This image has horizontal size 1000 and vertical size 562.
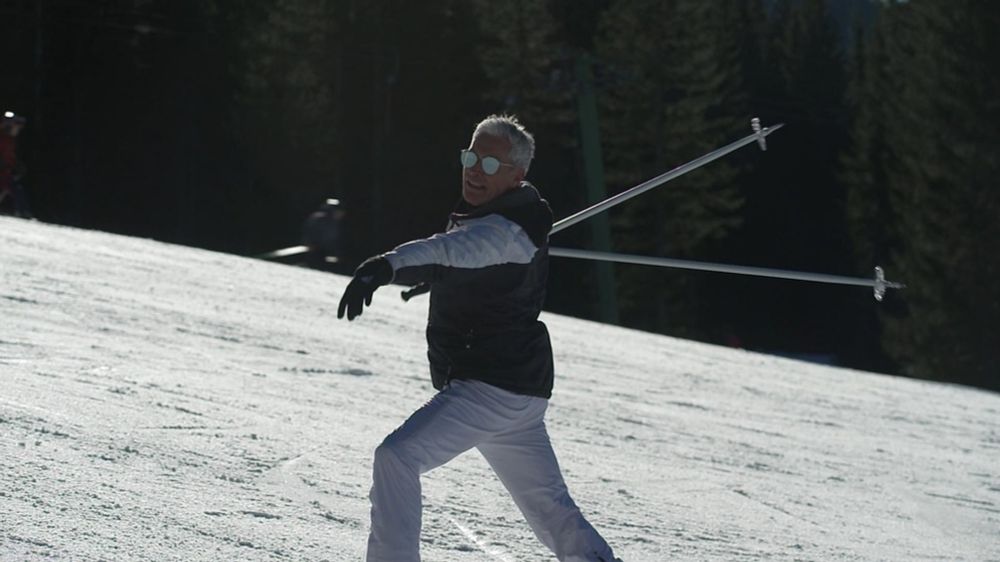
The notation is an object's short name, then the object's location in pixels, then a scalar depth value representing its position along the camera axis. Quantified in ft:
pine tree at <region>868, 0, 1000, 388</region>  154.51
